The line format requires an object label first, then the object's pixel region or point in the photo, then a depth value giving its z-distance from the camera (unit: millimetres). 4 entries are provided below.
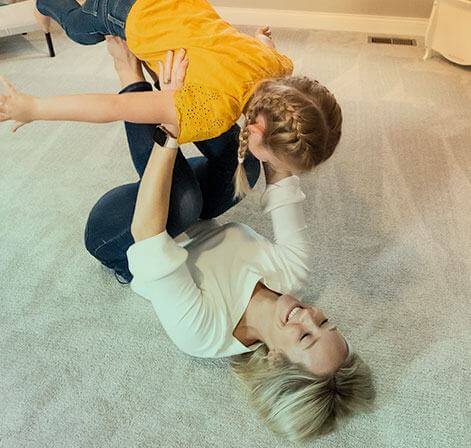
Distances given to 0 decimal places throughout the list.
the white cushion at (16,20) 2473
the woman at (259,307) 1002
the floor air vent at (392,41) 2992
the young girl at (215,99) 1004
